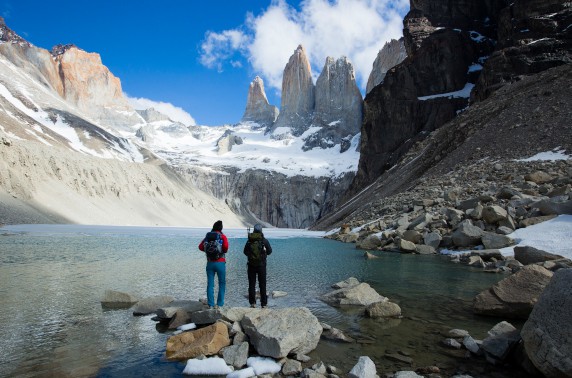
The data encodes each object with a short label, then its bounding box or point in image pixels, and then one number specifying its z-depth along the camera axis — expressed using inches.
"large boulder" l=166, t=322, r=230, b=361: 288.4
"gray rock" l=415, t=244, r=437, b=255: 962.7
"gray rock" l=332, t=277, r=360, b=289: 542.7
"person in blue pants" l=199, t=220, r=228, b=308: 394.3
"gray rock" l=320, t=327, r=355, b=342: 330.0
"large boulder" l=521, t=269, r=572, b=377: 228.1
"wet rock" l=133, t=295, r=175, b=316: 404.4
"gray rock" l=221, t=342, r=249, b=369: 274.5
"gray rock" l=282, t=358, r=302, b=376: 262.5
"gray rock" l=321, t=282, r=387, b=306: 460.1
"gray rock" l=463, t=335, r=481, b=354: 300.0
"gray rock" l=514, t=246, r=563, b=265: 614.5
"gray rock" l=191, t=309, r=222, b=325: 338.6
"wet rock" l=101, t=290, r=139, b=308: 436.5
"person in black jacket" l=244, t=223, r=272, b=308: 418.6
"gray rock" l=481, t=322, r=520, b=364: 282.7
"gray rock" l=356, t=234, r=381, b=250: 1145.5
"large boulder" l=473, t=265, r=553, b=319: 379.2
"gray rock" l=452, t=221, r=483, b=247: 888.3
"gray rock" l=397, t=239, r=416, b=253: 992.1
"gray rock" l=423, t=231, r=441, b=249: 981.2
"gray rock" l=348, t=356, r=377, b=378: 245.4
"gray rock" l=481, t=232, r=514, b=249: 810.2
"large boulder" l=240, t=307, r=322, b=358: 285.4
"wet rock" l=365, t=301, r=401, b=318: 405.1
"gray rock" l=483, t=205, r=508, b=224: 902.7
